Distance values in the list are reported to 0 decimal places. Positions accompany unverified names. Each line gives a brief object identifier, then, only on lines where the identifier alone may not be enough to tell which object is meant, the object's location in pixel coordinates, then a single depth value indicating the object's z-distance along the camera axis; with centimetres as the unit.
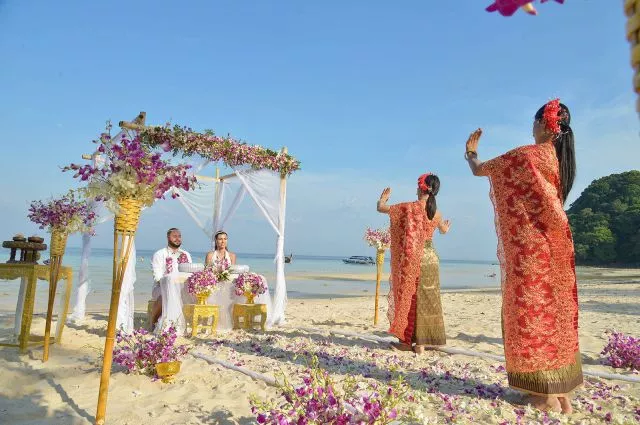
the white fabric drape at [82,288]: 850
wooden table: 549
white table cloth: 749
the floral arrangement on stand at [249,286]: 812
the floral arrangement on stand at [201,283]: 760
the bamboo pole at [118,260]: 322
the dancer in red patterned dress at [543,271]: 365
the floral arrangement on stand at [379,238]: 907
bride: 841
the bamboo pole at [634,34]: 80
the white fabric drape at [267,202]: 912
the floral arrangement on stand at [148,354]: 434
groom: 790
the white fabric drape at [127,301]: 769
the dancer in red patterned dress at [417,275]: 614
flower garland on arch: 823
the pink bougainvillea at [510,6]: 77
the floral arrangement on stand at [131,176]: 328
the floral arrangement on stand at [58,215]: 503
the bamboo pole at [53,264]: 499
